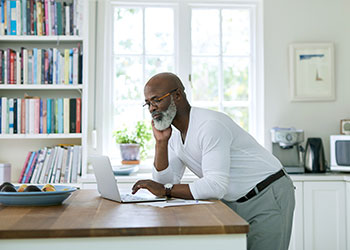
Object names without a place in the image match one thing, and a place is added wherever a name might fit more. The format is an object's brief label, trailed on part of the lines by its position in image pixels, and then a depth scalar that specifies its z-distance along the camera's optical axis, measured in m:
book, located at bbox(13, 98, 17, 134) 3.58
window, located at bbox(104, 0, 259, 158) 4.03
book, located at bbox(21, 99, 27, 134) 3.58
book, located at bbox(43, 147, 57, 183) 3.52
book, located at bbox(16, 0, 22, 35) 3.61
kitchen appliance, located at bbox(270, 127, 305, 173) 3.61
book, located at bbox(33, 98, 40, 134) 3.57
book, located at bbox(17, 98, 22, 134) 3.57
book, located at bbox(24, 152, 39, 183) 3.53
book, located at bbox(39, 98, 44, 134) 3.57
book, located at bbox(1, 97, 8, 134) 3.56
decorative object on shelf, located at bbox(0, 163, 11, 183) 3.51
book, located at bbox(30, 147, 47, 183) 3.53
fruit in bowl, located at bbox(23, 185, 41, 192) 1.71
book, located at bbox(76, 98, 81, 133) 3.58
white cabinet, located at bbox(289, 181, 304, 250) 3.40
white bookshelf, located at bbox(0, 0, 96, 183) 3.81
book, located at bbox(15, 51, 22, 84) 3.60
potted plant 3.75
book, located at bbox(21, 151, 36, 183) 3.53
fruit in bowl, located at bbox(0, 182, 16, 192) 1.73
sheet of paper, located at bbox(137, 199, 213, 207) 1.63
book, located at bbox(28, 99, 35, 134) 3.57
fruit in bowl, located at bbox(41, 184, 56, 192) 1.80
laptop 1.75
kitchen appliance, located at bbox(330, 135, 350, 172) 3.53
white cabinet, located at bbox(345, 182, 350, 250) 3.42
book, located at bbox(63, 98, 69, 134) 3.58
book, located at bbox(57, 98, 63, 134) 3.58
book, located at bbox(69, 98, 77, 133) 3.58
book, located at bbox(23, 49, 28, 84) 3.60
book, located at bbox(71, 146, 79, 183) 3.54
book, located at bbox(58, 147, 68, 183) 3.53
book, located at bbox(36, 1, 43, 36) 3.61
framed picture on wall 3.91
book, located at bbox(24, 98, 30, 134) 3.57
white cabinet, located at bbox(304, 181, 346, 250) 3.42
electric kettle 3.63
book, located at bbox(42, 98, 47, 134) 3.58
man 1.84
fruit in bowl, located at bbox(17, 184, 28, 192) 1.78
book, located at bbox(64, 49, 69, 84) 3.61
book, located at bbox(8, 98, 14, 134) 3.57
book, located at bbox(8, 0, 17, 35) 3.61
